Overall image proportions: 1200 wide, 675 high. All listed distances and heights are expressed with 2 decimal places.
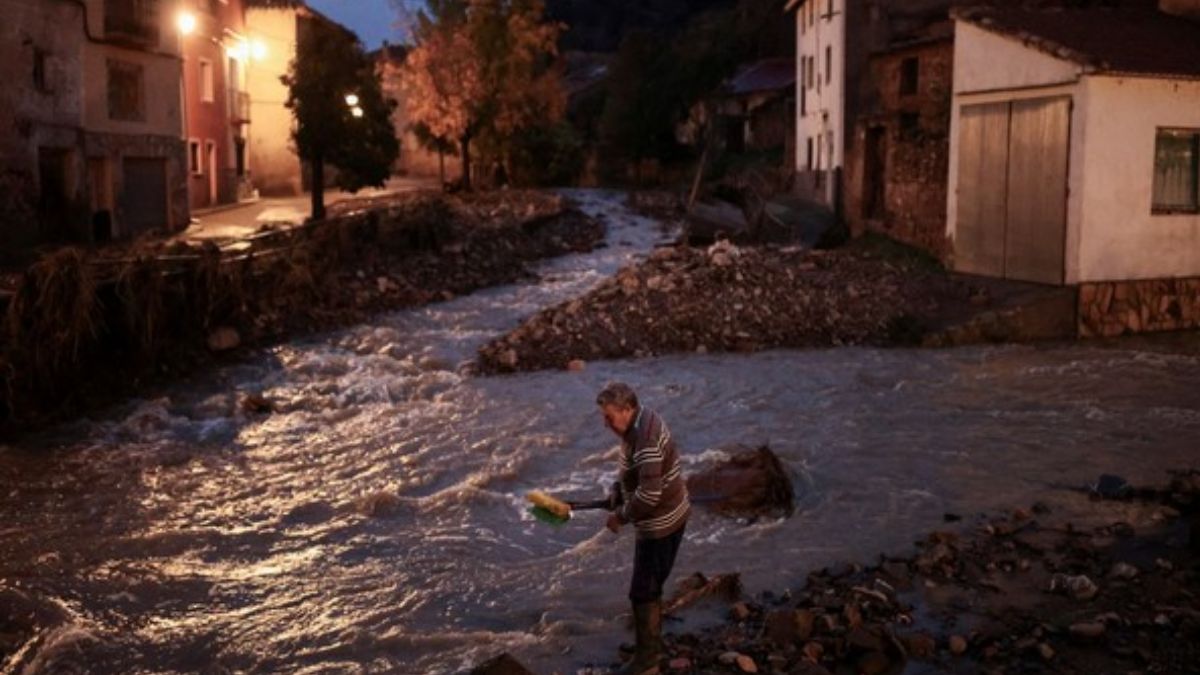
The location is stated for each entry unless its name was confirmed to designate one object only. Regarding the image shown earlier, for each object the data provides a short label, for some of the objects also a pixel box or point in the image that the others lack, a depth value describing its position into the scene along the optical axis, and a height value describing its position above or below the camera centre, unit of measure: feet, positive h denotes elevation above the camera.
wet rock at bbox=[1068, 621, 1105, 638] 21.52 -8.14
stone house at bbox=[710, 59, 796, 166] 147.74 +13.29
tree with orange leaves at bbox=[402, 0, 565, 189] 119.24 +14.13
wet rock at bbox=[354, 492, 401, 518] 34.47 -9.37
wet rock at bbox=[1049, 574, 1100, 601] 24.08 -8.25
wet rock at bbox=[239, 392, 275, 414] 49.03 -8.85
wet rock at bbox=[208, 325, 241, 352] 57.11 -7.00
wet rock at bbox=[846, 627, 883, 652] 21.56 -8.39
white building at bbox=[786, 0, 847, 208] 102.73 +10.81
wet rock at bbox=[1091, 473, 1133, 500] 32.09 -8.13
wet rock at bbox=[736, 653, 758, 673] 21.18 -8.69
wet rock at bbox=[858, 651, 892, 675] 21.03 -8.61
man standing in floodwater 20.53 -5.54
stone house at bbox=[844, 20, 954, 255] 71.87 +3.95
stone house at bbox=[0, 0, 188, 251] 75.66 +5.99
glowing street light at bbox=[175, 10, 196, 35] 100.73 +16.35
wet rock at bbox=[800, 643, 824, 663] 21.52 -8.58
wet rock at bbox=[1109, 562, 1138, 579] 24.76 -8.09
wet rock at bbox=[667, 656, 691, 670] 21.61 -8.86
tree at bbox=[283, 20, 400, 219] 90.17 +7.74
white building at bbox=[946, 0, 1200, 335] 56.80 +2.37
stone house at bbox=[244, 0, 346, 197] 140.26 +14.10
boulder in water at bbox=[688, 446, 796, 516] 32.73 -8.38
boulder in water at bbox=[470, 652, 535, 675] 20.13 -8.29
